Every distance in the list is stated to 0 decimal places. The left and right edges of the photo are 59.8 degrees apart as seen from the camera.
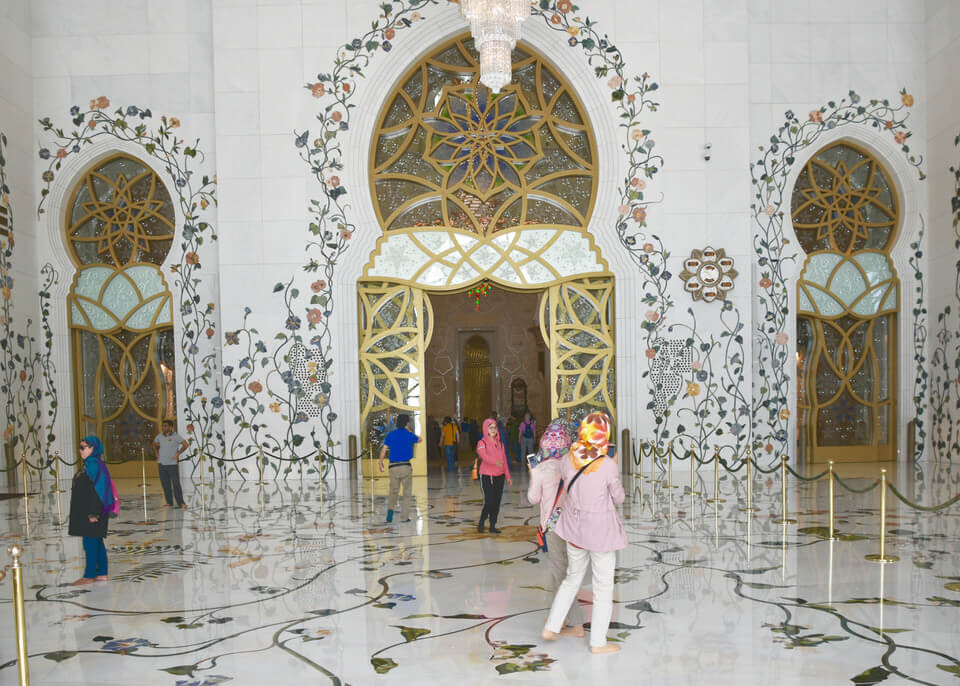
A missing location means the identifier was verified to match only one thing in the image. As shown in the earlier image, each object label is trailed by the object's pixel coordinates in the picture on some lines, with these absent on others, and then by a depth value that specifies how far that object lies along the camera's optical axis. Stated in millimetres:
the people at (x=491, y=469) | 6387
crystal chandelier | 7734
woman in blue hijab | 5215
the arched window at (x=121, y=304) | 10727
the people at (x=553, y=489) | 3957
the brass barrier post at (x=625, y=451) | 9898
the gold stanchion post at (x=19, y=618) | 2957
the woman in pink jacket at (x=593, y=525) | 3656
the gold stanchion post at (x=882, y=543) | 5117
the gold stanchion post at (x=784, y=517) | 6547
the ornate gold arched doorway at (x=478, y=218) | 10281
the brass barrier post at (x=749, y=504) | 7136
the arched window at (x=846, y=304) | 10781
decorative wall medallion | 10016
